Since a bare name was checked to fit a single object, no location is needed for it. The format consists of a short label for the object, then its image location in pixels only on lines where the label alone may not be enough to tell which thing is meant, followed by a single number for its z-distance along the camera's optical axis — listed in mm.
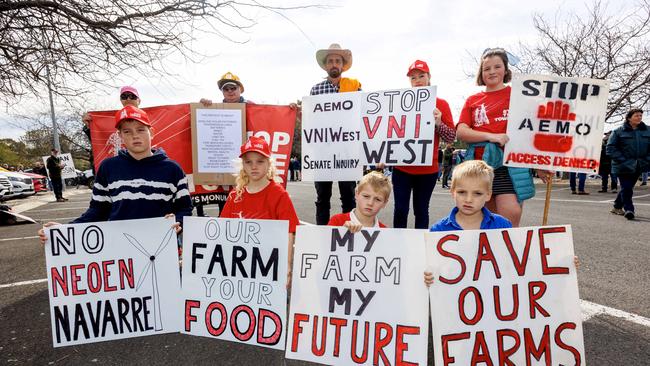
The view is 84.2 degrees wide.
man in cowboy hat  3846
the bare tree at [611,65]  15326
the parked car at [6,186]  13829
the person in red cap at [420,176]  3334
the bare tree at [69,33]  5336
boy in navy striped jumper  2740
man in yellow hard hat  4168
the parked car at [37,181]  17327
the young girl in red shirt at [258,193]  2756
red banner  4160
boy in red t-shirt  2541
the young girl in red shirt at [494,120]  2840
